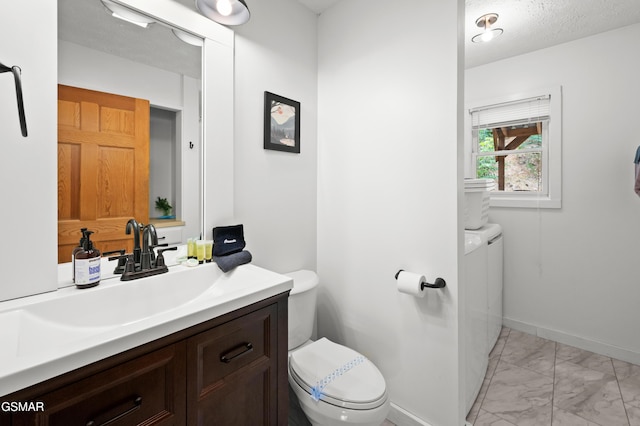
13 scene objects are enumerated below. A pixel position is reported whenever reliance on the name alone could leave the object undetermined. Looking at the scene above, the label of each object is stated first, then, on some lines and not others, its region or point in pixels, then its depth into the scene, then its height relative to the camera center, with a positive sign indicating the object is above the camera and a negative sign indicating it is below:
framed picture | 1.74 +0.55
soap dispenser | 1.05 -0.19
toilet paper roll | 1.48 -0.36
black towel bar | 0.91 +0.39
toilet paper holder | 1.46 -0.36
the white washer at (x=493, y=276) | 2.13 -0.51
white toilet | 1.23 -0.78
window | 2.53 +0.61
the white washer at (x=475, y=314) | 1.61 -0.61
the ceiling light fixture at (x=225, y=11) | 1.35 +0.96
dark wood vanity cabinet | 0.69 -0.48
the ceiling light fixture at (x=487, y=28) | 2.02 +1.35
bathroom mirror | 1.13 +0.57
